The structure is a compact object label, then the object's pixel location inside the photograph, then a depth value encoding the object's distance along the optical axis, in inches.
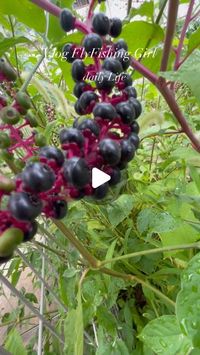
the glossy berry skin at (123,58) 13.7
